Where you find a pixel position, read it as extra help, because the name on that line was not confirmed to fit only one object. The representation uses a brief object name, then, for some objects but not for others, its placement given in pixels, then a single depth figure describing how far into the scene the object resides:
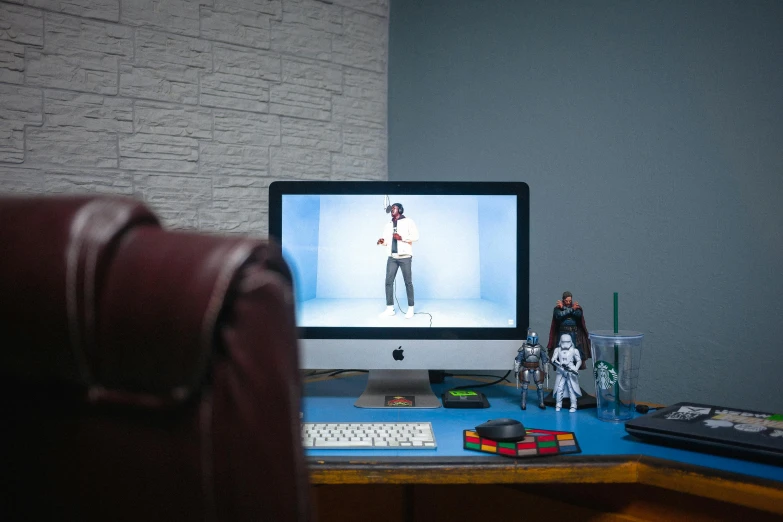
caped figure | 1.39
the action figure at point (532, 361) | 1.36
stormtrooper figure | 1.38
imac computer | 1.45
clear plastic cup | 1.30
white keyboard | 1.11
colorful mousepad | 1.07
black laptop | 1.03
